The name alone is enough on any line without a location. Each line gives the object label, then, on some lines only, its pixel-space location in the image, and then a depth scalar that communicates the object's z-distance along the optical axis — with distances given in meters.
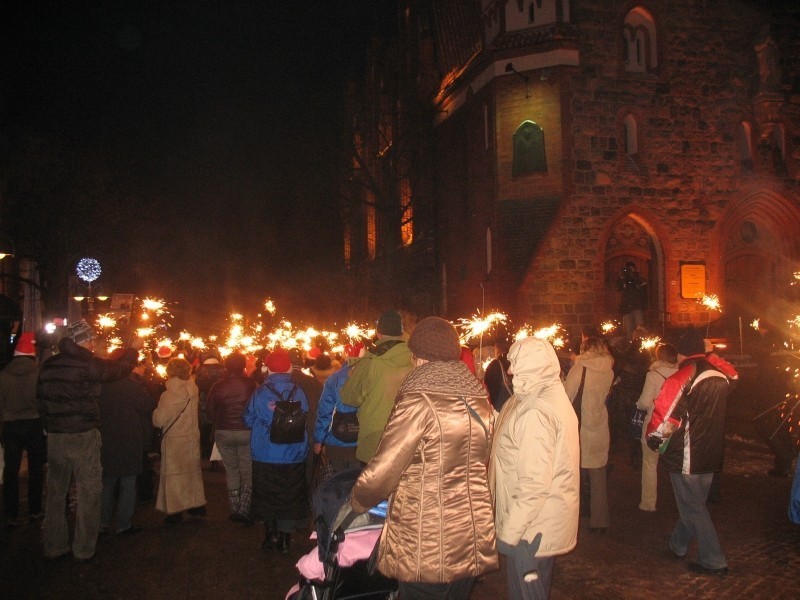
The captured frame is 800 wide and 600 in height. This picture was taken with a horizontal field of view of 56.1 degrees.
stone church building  20.69
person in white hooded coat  4.09
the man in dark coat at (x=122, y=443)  7.93
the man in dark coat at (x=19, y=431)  8.66
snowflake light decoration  24.47
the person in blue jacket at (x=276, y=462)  7.36
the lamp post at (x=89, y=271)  24.38
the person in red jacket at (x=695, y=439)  6.34
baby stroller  4.04
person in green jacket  6.21
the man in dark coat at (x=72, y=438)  6.98
